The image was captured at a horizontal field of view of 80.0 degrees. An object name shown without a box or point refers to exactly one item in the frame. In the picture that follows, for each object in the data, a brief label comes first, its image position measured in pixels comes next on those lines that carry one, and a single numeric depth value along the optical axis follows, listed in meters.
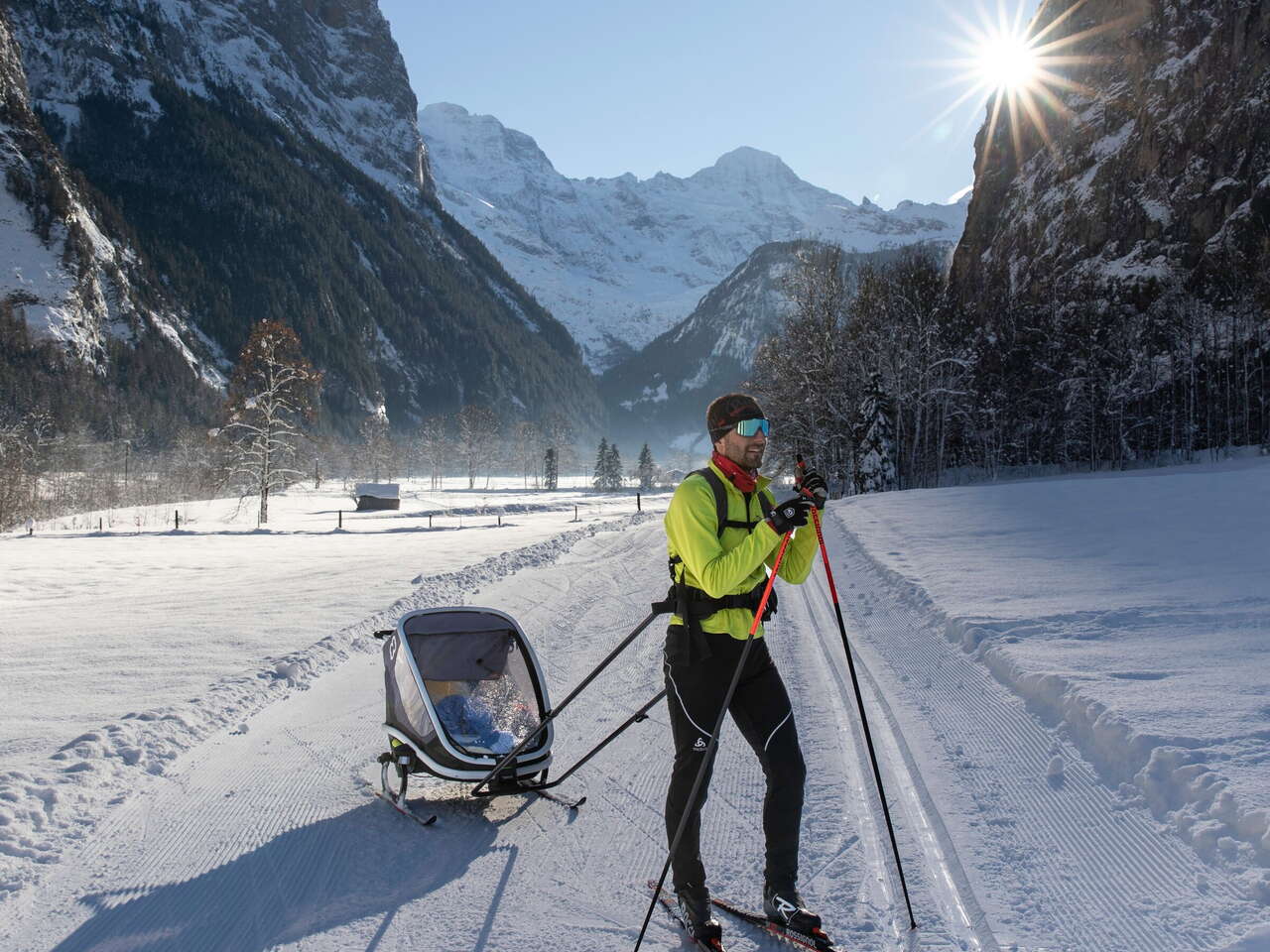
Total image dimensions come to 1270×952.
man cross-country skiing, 3.30
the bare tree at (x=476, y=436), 108.06
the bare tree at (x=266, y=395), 35.72
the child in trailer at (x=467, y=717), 4.85
